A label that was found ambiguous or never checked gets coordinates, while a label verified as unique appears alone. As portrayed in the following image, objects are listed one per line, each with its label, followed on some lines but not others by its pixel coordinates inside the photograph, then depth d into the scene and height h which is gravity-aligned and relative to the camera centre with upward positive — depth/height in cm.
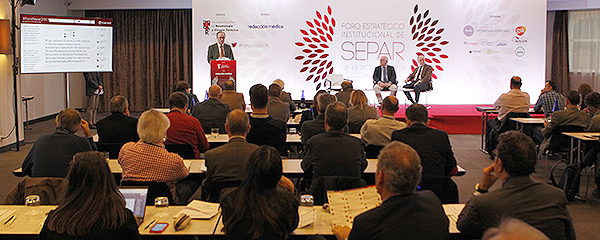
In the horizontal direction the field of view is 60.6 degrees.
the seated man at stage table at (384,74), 1239 +45
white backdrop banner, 1295 +131
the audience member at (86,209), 219 -51
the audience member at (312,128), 497 -34
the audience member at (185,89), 821 +5
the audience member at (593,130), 595 -44
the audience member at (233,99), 779 -10
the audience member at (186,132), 495 -39
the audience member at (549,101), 809 -13
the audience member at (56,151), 389 -45
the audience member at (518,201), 234 -50
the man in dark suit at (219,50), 1201 +98
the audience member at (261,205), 224 -50
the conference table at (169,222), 265 -71
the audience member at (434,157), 393 -50
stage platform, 1079 -62
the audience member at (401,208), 204 -47
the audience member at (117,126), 514 -34
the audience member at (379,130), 490 -36
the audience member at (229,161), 346 -47
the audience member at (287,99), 813 -11
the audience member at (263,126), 517 -34
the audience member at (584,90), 796 +5
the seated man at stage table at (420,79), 1192 +32
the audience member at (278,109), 686 -22
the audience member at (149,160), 360 -48
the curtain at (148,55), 1409 +102
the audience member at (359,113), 603 -24
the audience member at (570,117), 627 -29
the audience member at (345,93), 836 -1
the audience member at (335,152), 369 -43
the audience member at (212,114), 637 -27
